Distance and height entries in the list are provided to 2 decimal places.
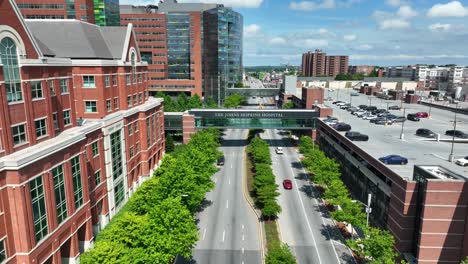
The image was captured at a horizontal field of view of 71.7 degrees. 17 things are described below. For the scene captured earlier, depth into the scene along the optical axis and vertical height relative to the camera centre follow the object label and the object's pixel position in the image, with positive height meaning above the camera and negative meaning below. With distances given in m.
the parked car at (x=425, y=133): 68.01 -12.50
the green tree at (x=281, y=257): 33.38 -18.99
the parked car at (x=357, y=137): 63.97 -12.45
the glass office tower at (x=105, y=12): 116.00 +21.04
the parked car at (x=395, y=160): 47.34 -12.49
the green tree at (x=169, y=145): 86.50 -19.44
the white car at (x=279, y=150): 88.04 -20.98
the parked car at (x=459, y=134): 67.38 -12.49
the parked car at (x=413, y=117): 88.89 -11.98
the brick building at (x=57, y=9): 109.75 +20.57
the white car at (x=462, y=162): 46.34 -12.50
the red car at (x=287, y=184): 63.38 -21.70
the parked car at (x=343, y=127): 74.00 -12.25
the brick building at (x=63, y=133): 29.08 -7.51
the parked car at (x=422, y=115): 95.44 -12.05
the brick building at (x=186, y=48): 145.25 +10.79
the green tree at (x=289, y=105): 128.03 -12.92
